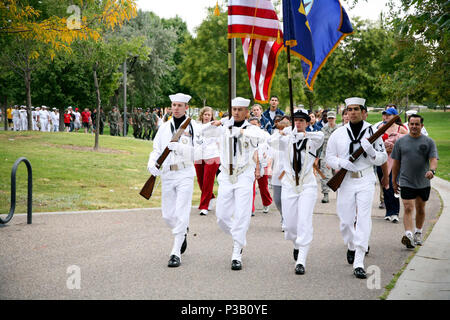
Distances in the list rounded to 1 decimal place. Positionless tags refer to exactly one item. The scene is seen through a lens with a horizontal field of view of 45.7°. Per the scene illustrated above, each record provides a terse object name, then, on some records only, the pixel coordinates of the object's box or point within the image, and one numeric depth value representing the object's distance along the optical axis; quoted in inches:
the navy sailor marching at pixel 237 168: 271.0
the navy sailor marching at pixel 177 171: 276.5
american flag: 313.7
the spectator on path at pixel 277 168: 300.6
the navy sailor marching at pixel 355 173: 255.4
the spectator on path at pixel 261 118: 475.5
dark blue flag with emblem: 295.7
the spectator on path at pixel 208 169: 403.1
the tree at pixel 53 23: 433.9
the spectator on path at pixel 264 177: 324.4
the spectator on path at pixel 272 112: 471.2
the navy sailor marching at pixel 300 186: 262.4
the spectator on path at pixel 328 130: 486.3
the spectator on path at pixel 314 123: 594.9
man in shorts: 311.0
